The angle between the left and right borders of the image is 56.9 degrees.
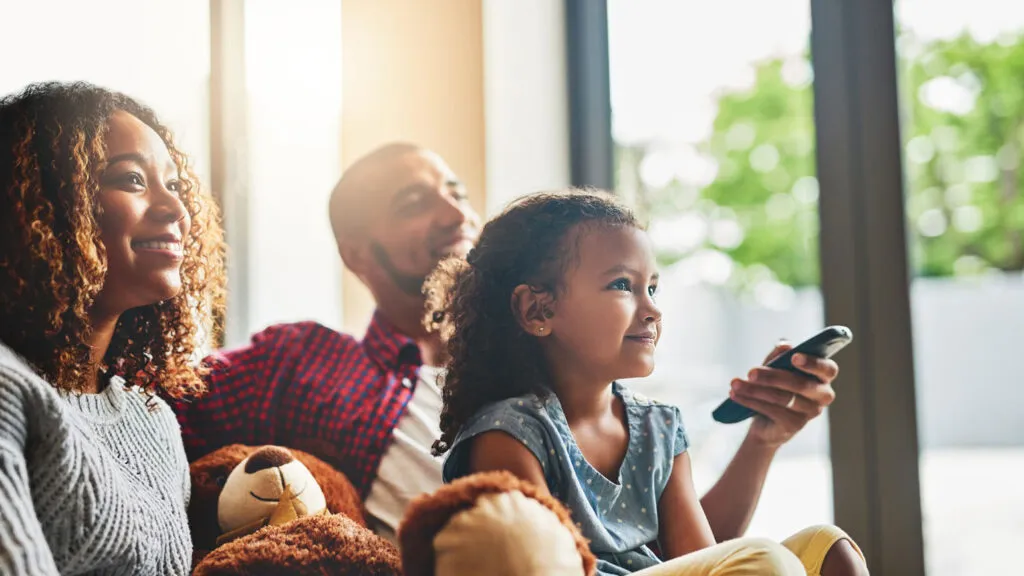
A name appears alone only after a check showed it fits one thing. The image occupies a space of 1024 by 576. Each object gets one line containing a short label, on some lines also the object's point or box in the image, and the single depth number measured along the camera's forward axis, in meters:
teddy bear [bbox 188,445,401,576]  0.93
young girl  0.99
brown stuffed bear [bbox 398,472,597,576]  0.71
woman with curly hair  0.78
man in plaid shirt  1.17
